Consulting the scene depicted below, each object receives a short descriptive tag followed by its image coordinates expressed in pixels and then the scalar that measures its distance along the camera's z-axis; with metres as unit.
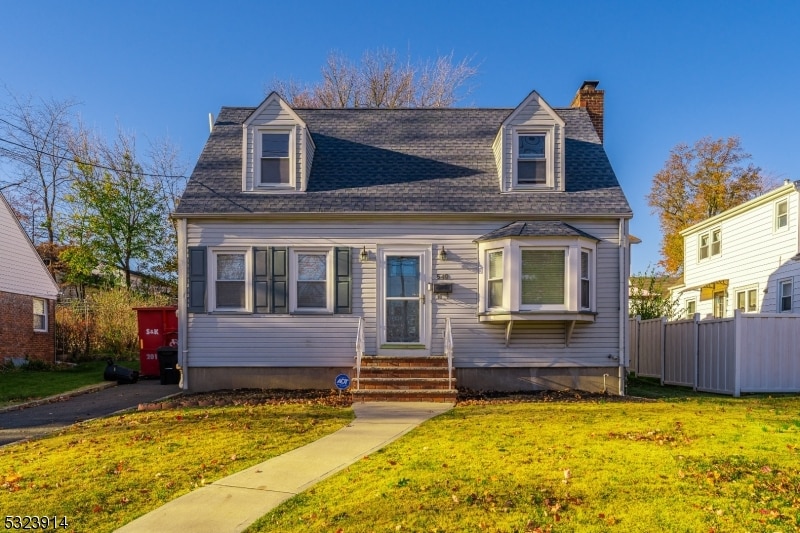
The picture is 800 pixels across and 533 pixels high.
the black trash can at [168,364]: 14.43
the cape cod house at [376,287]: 12.37
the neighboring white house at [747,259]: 17.48
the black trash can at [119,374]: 15.21
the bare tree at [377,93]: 30.72
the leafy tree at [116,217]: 25.08
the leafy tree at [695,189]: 35.91
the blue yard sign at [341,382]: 11.36
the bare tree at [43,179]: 28.12
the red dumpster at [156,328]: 15.90
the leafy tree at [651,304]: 20.27
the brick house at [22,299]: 18.50
